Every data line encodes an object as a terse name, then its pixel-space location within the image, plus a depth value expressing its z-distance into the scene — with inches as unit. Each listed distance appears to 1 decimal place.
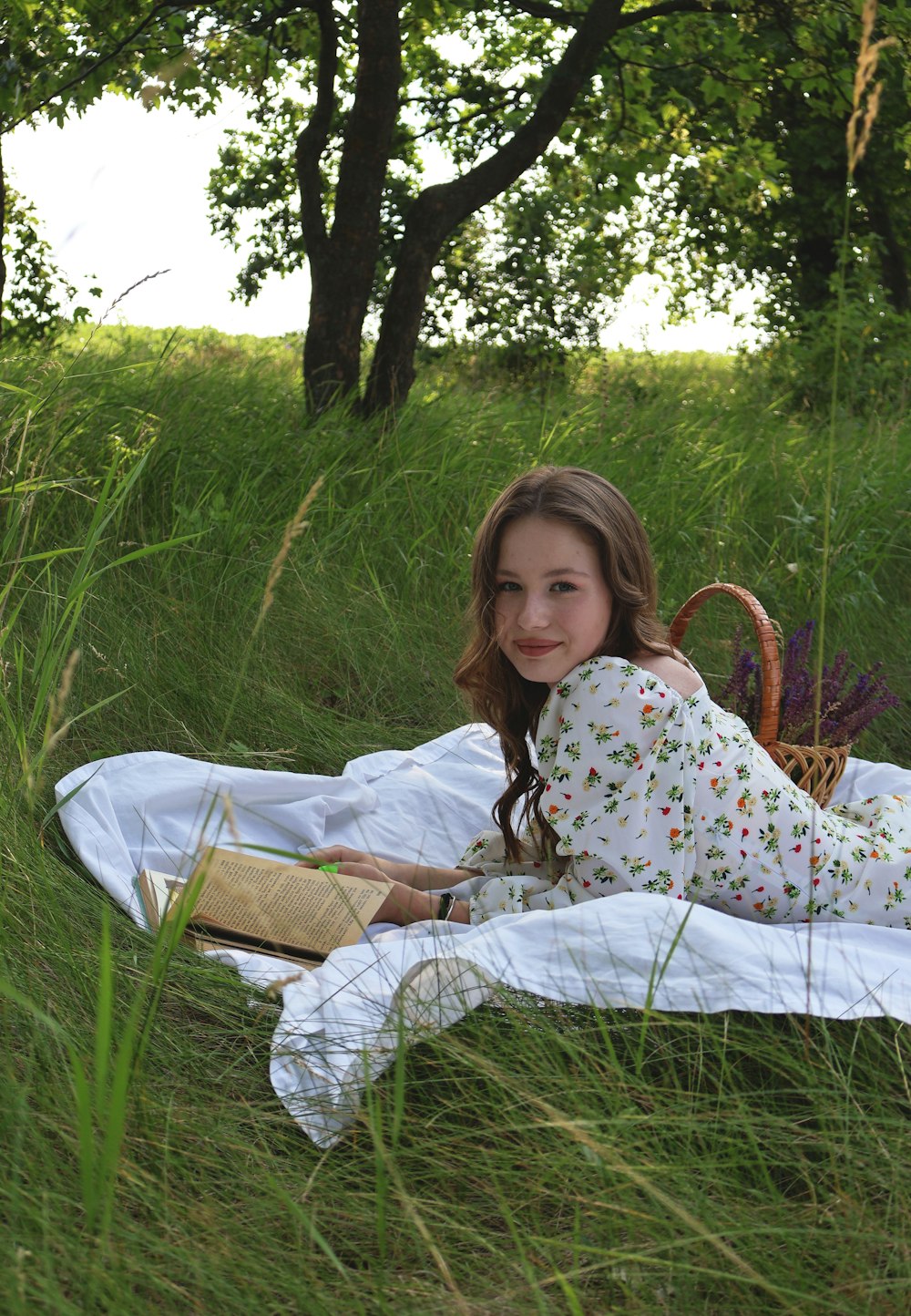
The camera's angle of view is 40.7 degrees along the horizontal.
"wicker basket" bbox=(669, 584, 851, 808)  112.5
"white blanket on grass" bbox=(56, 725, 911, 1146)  69.9
